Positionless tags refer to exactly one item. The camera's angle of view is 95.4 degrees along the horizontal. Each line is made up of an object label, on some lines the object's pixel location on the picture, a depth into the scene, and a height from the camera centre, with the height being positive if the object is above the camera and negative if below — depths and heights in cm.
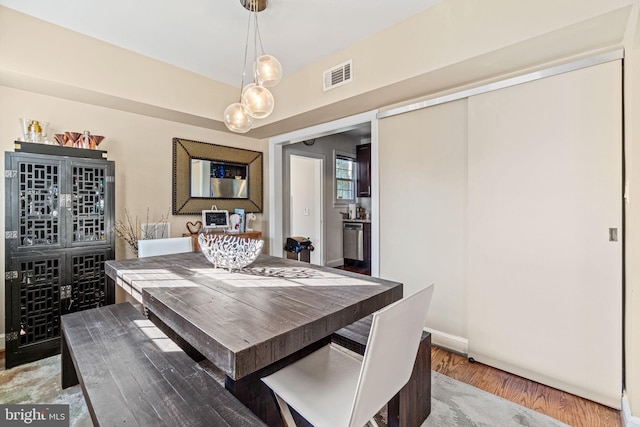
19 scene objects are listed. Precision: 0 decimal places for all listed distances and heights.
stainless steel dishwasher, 533 -49
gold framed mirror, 347 +49
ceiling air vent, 268 +132
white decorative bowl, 181 -23
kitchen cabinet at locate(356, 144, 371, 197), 532 +86
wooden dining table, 92 -38
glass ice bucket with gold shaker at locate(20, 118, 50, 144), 238 +70
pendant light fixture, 184 +77
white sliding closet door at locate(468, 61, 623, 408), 176 -11
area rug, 164 -116
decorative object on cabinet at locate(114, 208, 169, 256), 303 -17
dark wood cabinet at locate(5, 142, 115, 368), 222 -20
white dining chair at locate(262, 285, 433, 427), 94 -67
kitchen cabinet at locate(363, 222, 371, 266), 519 -51
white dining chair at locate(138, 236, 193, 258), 254 -29
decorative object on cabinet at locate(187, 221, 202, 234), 353 -15
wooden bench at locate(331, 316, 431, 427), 144 -89
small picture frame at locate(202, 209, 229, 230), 357 -5
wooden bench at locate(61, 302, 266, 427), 99 -67
